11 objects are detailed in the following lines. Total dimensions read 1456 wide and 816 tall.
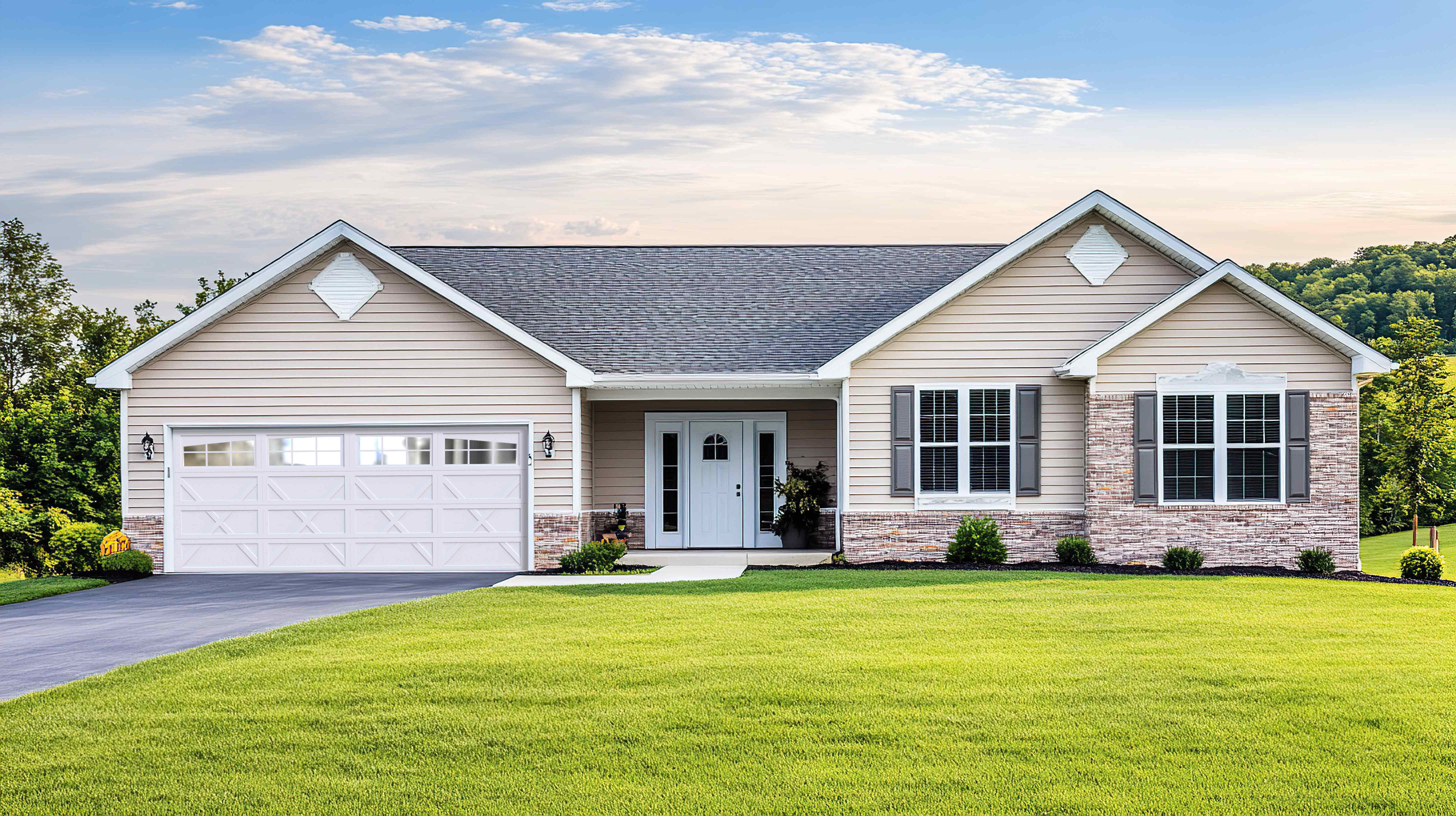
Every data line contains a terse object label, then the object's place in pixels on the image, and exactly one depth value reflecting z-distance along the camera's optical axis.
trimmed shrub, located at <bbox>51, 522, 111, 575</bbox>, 15.74
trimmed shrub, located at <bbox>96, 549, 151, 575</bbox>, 15.48
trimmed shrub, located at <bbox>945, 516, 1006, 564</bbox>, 15.20
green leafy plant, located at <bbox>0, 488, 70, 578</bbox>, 31.02
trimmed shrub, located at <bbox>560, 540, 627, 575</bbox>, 15.45
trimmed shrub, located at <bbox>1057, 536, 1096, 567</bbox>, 15.03
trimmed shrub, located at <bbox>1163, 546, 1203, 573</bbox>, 14.71
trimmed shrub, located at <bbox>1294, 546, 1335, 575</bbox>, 14.58
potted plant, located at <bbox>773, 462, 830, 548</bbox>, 17.64
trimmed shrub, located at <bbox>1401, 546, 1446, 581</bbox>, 14.48
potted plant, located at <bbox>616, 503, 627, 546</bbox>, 17.59
